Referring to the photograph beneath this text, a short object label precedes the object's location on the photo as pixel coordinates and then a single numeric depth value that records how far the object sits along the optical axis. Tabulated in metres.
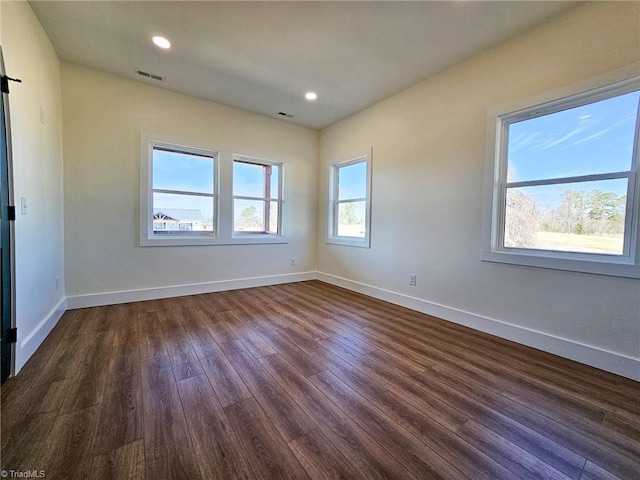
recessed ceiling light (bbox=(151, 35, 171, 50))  2.64
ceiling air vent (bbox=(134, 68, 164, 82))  3.27
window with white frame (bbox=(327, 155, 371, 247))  4.22
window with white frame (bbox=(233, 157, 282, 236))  4.45
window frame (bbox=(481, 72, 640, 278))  1.98
